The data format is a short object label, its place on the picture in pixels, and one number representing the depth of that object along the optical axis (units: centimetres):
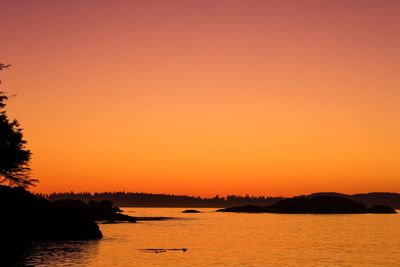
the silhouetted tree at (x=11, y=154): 7962
